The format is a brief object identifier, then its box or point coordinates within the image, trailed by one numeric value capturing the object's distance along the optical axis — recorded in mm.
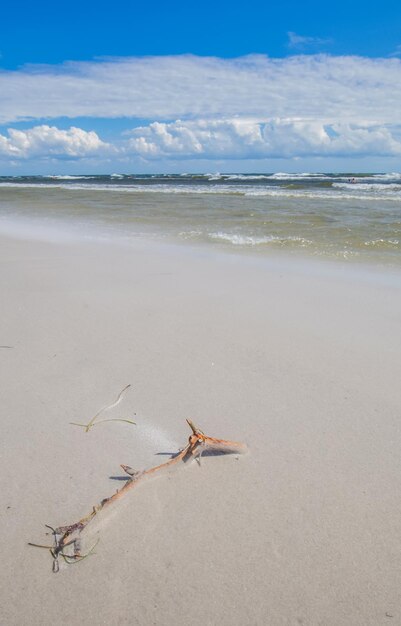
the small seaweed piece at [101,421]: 2227
